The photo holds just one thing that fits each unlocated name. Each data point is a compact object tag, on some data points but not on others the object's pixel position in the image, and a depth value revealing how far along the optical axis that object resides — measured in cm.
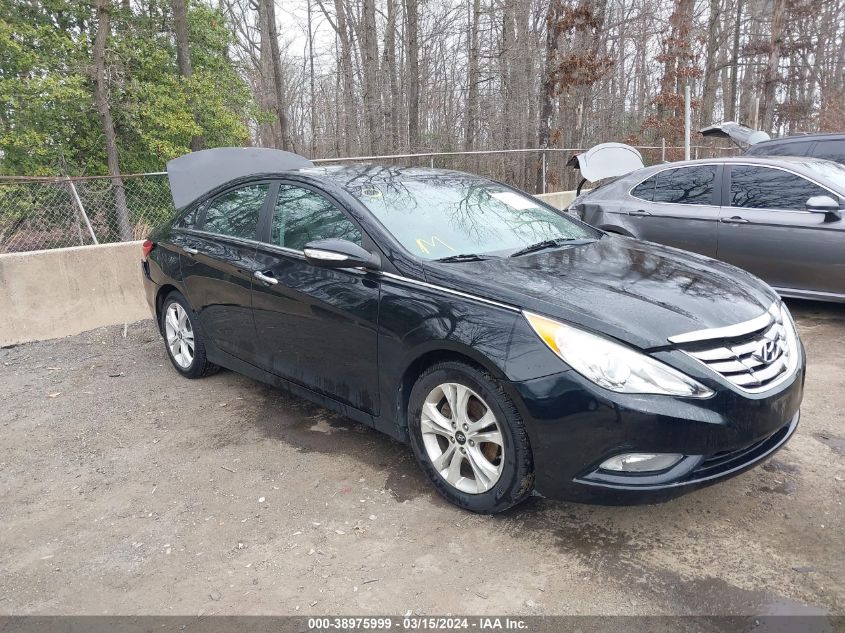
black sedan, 262
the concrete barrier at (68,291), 634
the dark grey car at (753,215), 576
